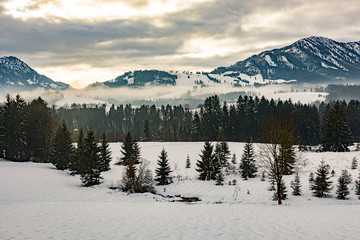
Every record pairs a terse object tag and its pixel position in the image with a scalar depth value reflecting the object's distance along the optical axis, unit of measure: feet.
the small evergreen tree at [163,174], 120.37
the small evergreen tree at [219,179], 116.26
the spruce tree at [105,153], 148.72
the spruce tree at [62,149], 144.25
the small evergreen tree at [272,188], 99.67
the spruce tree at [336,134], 161.38
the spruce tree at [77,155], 128.98
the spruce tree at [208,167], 123.54
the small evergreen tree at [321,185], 87.66
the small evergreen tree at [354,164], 112.06
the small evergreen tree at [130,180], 103.76
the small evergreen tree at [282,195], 87.36
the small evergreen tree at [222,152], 139.04
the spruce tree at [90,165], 114.52
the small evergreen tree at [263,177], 117.39
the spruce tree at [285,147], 76.64
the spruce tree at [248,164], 123.34
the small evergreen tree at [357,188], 85.19
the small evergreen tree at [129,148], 167.53
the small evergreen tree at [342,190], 84.17
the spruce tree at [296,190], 91.52
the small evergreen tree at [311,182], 95.50
